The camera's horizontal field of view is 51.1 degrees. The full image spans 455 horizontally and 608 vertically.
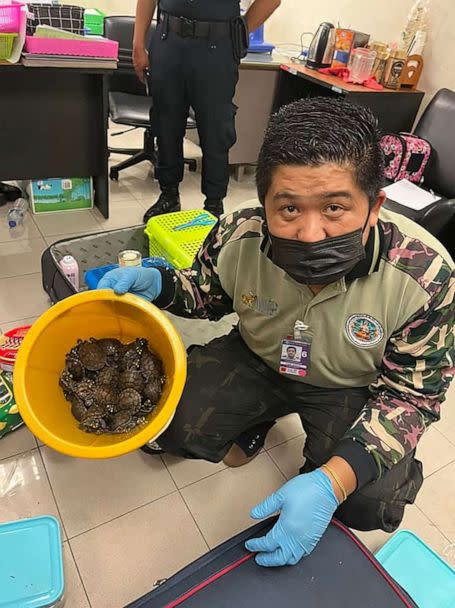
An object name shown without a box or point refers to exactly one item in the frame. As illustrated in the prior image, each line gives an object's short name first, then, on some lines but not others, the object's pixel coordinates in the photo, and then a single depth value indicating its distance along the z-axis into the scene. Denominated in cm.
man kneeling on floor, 85
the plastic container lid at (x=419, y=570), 117
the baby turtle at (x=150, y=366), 109
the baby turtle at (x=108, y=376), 111
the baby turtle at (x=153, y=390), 106
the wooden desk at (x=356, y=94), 260
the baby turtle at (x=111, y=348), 112
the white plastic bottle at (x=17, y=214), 237
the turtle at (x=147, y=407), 104
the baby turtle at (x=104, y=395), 108
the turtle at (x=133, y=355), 110
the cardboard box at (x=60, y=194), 250
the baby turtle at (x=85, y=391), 107
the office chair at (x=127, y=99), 267
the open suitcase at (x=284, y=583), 83
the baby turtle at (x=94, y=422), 102
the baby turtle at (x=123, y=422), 101
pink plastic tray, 194
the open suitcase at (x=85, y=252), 173
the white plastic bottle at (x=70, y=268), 174
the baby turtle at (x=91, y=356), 108
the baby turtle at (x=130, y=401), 105
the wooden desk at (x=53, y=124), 221
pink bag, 248
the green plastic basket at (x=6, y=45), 189
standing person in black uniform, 202
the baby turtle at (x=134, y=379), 108
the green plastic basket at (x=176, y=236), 180
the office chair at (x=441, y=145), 247
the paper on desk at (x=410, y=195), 233
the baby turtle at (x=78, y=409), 105
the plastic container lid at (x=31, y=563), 103
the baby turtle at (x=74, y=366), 107
